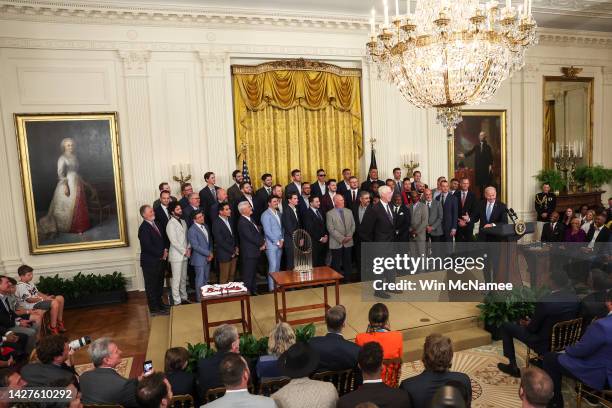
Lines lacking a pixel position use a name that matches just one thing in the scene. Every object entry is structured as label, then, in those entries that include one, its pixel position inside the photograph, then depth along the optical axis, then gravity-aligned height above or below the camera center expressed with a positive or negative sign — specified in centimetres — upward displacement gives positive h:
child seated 655 -191
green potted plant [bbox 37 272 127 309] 825 -219
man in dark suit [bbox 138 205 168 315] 719 -148
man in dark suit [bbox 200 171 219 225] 853 -59
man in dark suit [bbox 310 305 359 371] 378 -164
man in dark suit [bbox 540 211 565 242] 891 -167
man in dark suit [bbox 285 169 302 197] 901 -52
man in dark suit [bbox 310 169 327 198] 934 -59
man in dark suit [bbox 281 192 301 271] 791 -108
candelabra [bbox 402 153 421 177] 1089 -22
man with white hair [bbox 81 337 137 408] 333 -160
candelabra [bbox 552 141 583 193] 1253 -32
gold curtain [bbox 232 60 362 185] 979 +90
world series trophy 633 -137
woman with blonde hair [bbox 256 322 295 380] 384 -160
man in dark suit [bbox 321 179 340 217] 878 -82
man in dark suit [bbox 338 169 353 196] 952 -56
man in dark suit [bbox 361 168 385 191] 974 -56
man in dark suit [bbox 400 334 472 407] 306 -156
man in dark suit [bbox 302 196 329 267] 806 -117
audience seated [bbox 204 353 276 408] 287 -148
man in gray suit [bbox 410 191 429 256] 848 -131
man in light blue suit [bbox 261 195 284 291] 769 -122
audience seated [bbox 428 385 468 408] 190 -106
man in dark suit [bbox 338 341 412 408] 288 -152
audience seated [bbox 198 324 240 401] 372 -163
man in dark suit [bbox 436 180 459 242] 896 -124
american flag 913 -23
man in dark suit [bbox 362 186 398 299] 745 -114
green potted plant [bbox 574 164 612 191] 1215 -85
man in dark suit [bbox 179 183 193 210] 823 -55
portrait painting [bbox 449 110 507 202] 1161 -2
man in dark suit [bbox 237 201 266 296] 736 -134
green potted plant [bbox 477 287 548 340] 612 -216
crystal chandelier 509 +119
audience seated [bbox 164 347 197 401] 344 -161
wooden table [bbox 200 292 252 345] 550 -178
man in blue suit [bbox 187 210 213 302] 725 -137
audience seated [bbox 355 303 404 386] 393 -157
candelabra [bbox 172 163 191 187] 916 -16
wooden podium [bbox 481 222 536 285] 649 -151
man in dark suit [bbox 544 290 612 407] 379 -185
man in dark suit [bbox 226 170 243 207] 866 -58
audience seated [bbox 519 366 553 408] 266 -143
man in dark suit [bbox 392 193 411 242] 786 -113
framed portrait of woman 845 -20
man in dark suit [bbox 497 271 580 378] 473 -196
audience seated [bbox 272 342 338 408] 304 -156
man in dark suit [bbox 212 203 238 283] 738 -134
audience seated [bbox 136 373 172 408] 281 -141
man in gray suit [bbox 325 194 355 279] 780 -127
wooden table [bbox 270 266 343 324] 585 -159
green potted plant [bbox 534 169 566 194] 1202 -87
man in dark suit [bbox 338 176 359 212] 902 -79
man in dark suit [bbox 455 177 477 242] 916 -126
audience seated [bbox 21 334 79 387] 362 -158
